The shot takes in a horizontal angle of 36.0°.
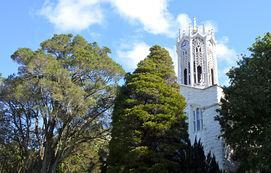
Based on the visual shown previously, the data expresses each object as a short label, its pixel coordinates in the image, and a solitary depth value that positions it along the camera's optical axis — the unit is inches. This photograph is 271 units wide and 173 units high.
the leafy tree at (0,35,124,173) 925.2
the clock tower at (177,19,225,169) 2028.8
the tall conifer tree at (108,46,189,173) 762.8
